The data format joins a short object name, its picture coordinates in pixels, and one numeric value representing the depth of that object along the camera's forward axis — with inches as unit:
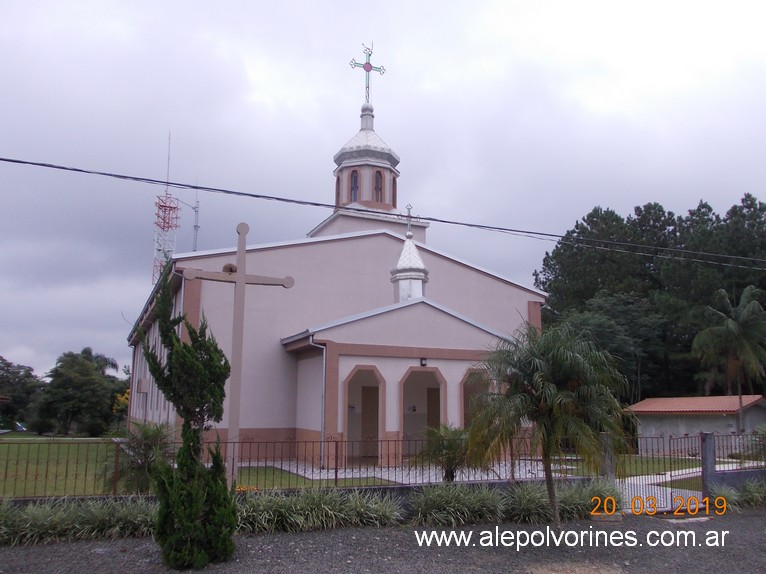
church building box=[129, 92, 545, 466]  772.0
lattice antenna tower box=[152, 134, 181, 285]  1460.5
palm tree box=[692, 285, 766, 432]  1316.4
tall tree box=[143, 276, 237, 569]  315.3
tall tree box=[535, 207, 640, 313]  1798.0
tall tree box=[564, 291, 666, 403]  1507.1
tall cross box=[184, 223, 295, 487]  397.1
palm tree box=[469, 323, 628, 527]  386.9
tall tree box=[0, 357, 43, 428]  2105.1
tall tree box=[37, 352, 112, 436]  1702.8
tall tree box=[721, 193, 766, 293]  1523.1
